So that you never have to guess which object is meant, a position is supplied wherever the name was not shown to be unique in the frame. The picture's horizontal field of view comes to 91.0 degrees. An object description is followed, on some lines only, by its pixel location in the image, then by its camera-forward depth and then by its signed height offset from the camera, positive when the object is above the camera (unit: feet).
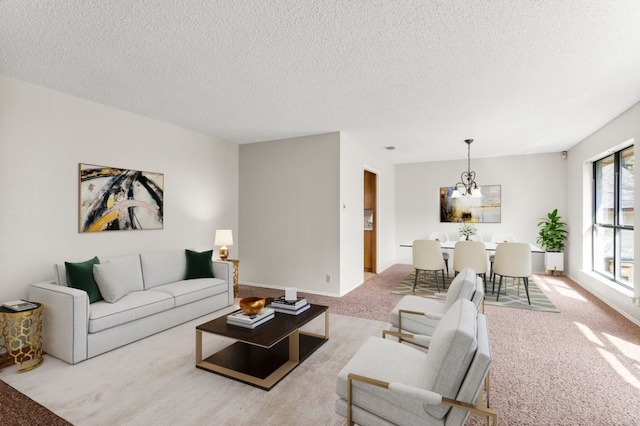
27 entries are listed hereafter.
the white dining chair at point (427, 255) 17.47 -2.34
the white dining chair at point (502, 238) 22.31 -1.71
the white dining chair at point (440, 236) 23.98 -1.70
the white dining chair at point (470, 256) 16.24 -2.20
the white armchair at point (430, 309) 8.38 -2.91
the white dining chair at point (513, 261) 15.61 -2.34
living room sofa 9.16 -3.12
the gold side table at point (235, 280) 16.76 -3.57
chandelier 18.83 +1.48
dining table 17.69 -1.94
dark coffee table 8.18 -4.25
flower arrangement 20.57 -1.14
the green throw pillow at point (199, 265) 14.43 -2.41
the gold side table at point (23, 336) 8.73 -3.53
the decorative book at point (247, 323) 8.87 -3.15
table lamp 16.69 -1.42
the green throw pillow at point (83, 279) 10.28 -2.18
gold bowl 9.17 -2.71
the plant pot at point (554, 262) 21.86 -3.35
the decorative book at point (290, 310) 10.11 -3.16
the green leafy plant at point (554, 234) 21.93 -1.40
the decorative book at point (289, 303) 10.21 -2.98
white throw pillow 10.60 -2.37
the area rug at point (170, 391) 6.77 -4.38
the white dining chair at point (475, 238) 22.02 -1.70
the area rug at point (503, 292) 14.97 -4.35
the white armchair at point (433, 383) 4.69 -2.82
